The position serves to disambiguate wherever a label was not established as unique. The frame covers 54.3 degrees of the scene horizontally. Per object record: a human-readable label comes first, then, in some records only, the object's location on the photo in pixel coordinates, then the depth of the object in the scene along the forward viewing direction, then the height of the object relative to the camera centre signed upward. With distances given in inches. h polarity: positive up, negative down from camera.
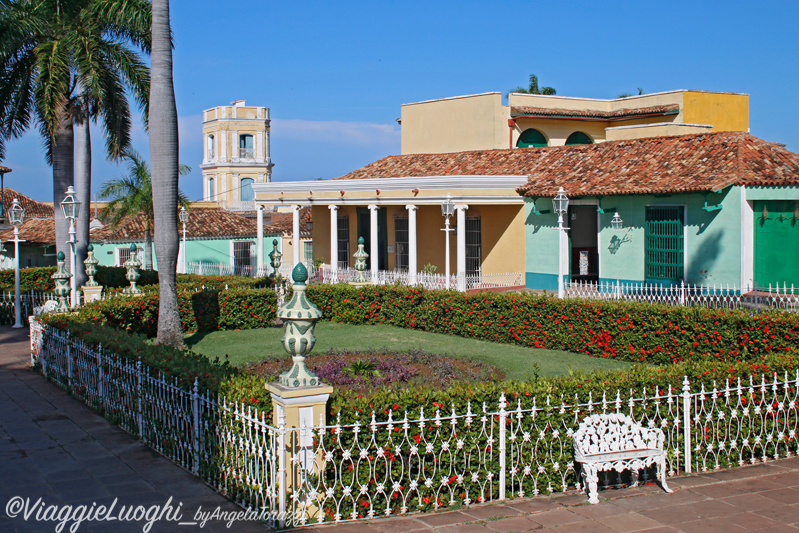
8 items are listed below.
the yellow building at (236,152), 2123.5 +280.0
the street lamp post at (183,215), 1202.4 +60.7
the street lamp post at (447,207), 828.6 +47.4
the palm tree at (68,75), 711.7 +171.7
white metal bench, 268.1 -68.4
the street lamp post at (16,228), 753.0 +27.0
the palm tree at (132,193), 1192.2 +94.9
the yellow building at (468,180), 933.2 +91.3
